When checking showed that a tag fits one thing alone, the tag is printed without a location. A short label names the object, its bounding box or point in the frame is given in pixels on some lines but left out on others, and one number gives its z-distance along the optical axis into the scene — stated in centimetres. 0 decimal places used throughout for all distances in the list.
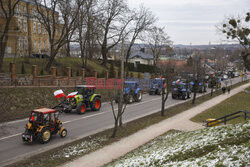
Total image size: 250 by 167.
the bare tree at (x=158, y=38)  5094
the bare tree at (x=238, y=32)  2381
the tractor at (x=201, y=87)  3787
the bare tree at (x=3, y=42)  2621
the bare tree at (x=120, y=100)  1454
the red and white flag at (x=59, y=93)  1440
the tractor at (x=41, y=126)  1277
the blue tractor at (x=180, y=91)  3114
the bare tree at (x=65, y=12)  3231
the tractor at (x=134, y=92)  2667
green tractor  2005
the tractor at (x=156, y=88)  3484
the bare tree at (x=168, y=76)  2277
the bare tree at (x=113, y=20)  4450
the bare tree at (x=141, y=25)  4901
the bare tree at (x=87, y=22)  3504
